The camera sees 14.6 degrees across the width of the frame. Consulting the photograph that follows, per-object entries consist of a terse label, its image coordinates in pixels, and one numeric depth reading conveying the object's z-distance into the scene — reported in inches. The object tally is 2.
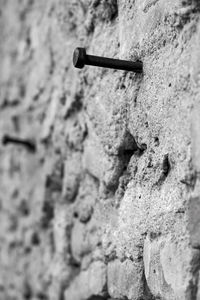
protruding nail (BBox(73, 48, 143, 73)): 29.0
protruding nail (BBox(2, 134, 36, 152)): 45.4
